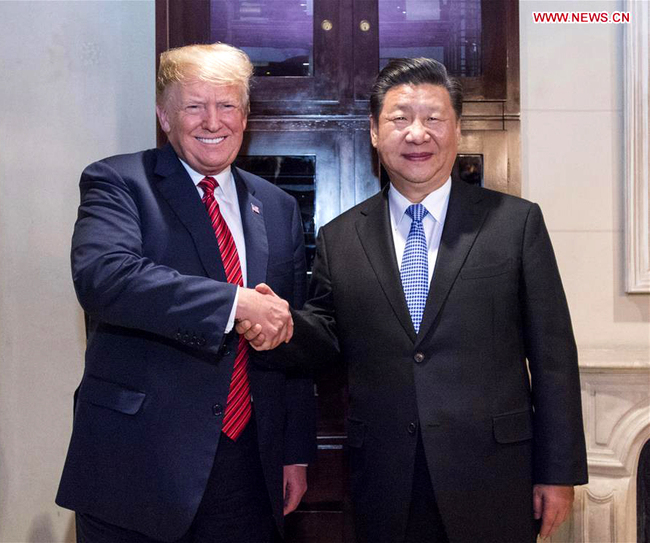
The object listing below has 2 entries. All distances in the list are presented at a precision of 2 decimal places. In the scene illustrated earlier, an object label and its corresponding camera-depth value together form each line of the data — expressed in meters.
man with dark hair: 1.55
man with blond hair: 1.46
